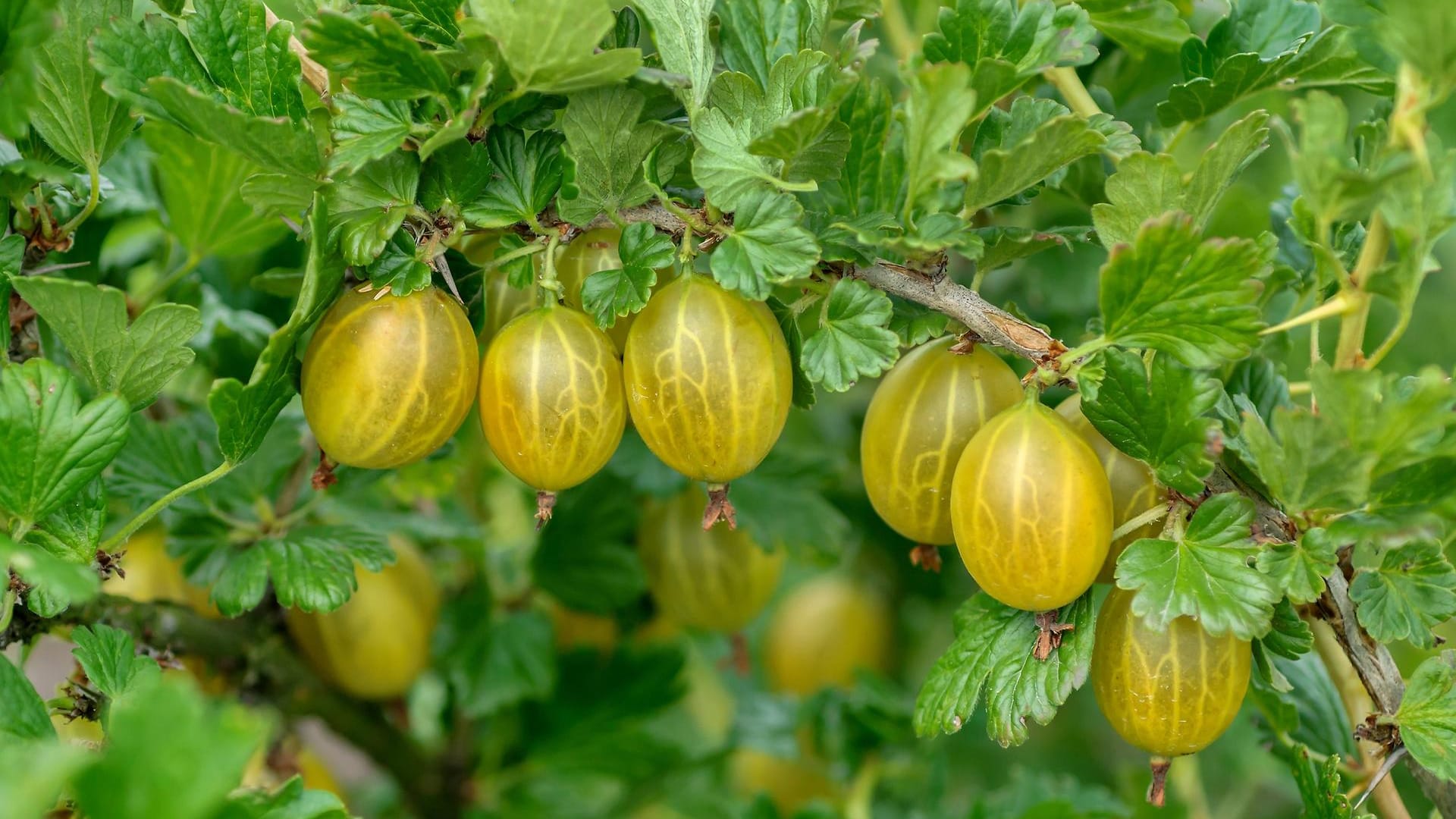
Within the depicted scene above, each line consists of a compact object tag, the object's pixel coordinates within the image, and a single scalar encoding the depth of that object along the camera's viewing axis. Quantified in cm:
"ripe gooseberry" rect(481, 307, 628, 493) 50
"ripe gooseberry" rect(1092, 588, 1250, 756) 49
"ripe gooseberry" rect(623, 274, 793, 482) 50
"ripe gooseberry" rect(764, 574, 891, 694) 67
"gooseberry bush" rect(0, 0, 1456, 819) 48
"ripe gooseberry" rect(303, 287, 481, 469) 50
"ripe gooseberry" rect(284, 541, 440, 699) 58
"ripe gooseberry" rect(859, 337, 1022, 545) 51
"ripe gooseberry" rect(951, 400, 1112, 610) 49
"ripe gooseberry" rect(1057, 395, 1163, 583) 50
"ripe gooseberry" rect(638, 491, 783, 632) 60
